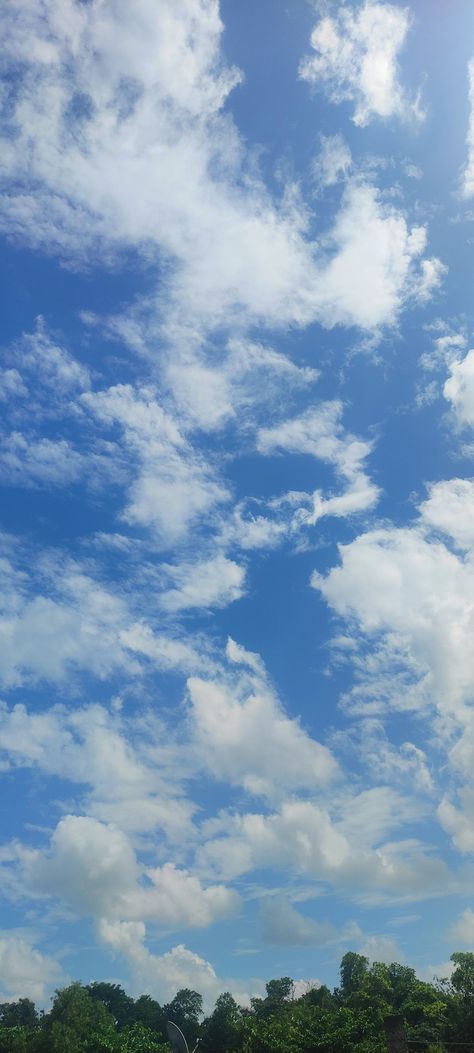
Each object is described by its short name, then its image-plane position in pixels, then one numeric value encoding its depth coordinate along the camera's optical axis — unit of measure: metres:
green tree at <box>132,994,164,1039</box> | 93.99
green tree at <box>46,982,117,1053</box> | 52.98
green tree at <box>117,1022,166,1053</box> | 52.81
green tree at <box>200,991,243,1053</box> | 61.81
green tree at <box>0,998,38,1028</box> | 100.06
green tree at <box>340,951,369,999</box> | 77.29
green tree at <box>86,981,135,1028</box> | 99.50
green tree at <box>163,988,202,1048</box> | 94.99
